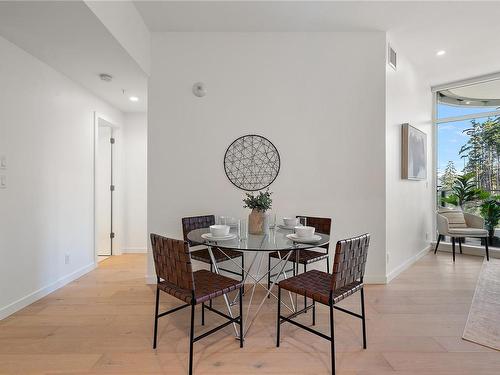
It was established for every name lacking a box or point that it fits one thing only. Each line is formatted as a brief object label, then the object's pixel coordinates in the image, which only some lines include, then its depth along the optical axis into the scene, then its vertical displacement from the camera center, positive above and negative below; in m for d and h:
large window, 4.47 +0.79
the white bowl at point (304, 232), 1.96 -0.31
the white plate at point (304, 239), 1.92 -0.35
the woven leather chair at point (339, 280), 1.70 -0.66
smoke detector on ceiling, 3.14 +1.28
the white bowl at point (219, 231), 2.01 -0.31
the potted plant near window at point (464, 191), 4.53 -0.03
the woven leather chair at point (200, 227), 2.58 -0.46
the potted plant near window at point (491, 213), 4.34 -0.38
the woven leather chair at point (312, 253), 2.55 -0.63
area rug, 2.09 -1.12
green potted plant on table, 2.24 -0.22
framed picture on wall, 3.61 +0.50
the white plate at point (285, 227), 2.45 -0.34
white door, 4.37 +0.00
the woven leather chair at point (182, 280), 1.68 -0.61
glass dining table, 1.81 -0.38
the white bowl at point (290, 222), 2.48 -0.30
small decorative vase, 2.23 -0.27
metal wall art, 3.15 +0.30
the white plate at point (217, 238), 1.97 -0.35
